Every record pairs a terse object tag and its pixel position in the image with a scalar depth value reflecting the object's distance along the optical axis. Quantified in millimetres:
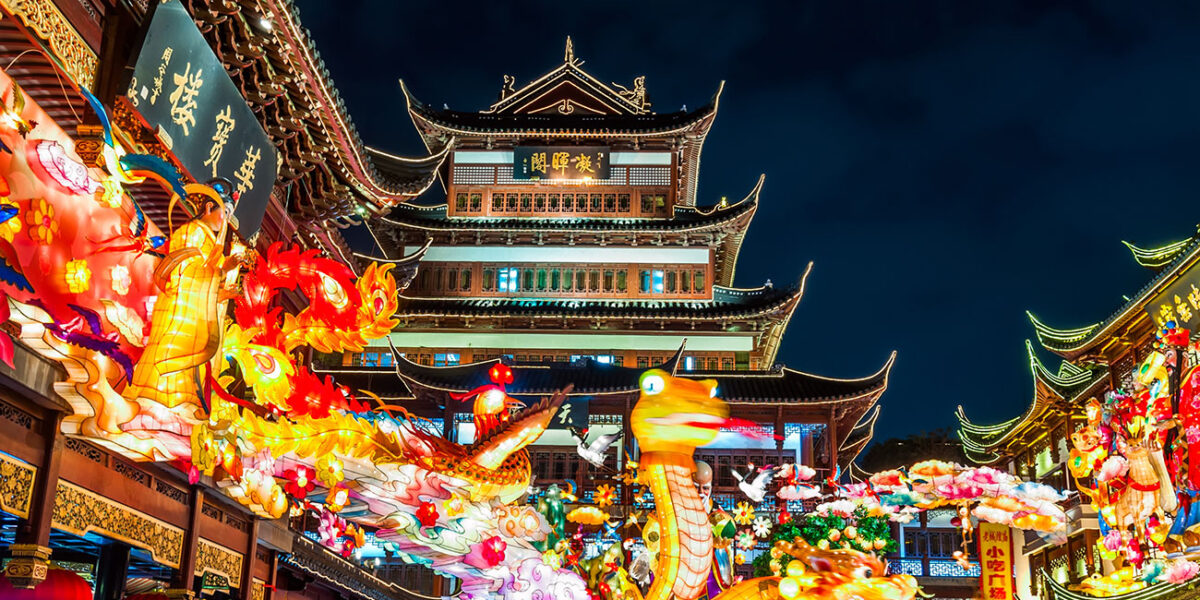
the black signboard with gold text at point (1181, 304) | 16844
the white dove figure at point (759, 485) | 16219
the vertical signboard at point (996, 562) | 24047
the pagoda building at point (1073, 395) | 17734
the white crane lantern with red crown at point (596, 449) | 17969
